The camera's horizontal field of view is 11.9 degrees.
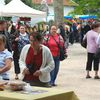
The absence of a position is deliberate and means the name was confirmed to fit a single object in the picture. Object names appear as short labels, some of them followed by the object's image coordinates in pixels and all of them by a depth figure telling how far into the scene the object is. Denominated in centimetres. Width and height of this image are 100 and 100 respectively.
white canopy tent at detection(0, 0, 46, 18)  2320
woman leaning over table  796
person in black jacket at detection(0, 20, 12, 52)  1259
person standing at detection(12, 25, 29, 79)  1399
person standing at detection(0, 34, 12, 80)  786
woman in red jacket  1283
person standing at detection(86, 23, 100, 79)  1494
